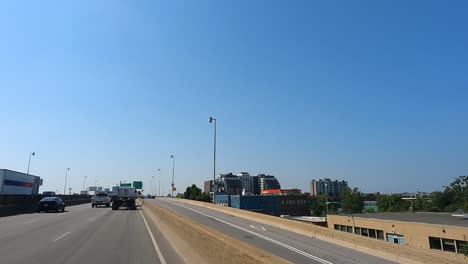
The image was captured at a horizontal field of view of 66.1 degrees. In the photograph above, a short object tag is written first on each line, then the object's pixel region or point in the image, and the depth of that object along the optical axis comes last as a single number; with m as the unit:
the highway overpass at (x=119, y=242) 11.91
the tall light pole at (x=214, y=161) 49.89
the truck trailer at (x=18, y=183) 53.28
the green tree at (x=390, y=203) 104.60
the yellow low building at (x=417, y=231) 27.72
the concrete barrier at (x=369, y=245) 10.19
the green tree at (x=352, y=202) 113.25
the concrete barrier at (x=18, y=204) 34.13
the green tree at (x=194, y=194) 142.90
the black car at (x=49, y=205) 39.41
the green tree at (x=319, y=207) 137.38
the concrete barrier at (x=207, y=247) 7.62
